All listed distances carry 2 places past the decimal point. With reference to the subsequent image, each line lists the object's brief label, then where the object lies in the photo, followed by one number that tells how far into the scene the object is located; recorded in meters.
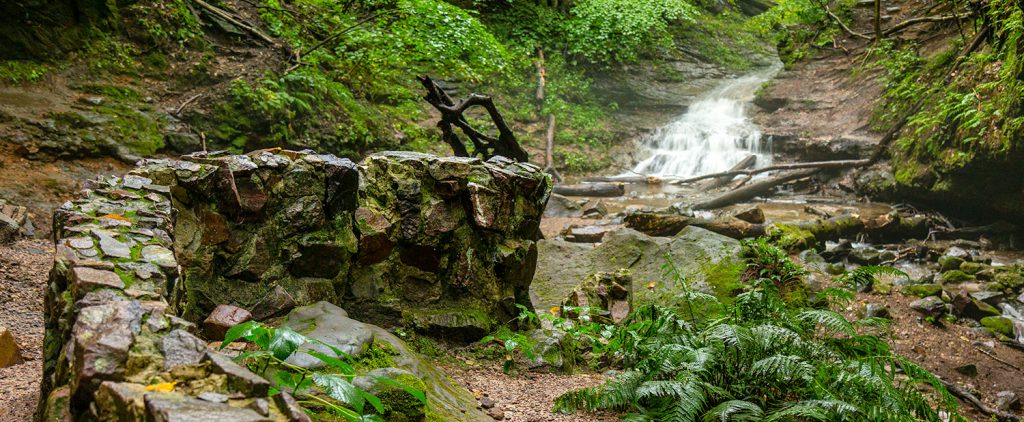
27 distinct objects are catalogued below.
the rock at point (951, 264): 8.17
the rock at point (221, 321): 2.91
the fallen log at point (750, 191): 12.65
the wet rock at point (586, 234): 9.30
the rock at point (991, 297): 7.02
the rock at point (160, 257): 2.46
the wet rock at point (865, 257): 8.59
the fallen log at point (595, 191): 14.27
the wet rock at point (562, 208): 12.02
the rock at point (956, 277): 7.75
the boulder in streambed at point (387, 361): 2.58
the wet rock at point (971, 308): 6.70
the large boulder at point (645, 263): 6.15
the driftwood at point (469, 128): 7.28
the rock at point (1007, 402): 5.02
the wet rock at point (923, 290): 7.16
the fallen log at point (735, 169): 14.83
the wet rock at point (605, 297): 5.43
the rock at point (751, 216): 10.00
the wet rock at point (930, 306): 6.72
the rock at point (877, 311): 6.53
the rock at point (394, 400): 2.47
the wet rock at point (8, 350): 2.89
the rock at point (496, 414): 3.09
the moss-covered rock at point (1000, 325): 6.39
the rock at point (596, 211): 11.70
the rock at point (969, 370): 5.57
